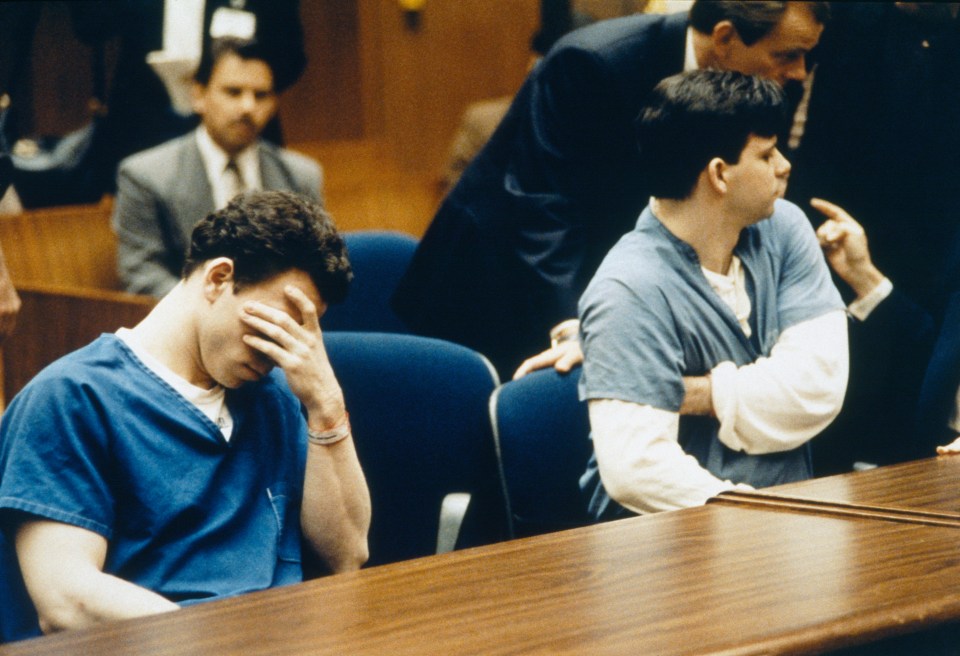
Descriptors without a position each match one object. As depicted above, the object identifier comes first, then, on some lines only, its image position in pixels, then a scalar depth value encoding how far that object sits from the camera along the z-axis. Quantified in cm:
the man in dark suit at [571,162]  489
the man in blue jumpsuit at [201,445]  296
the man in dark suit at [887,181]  490
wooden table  244
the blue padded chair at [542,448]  427
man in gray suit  704
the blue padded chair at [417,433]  450
